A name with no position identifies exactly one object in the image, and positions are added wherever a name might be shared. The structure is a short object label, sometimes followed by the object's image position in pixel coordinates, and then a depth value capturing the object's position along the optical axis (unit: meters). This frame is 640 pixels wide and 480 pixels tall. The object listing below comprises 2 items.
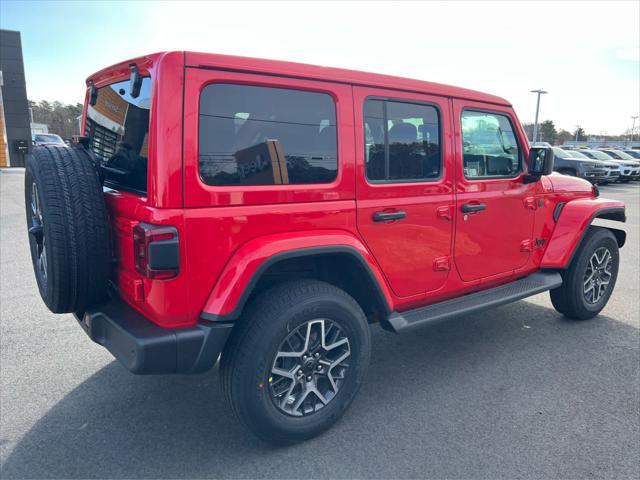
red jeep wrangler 2.26
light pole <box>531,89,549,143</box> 42.84
